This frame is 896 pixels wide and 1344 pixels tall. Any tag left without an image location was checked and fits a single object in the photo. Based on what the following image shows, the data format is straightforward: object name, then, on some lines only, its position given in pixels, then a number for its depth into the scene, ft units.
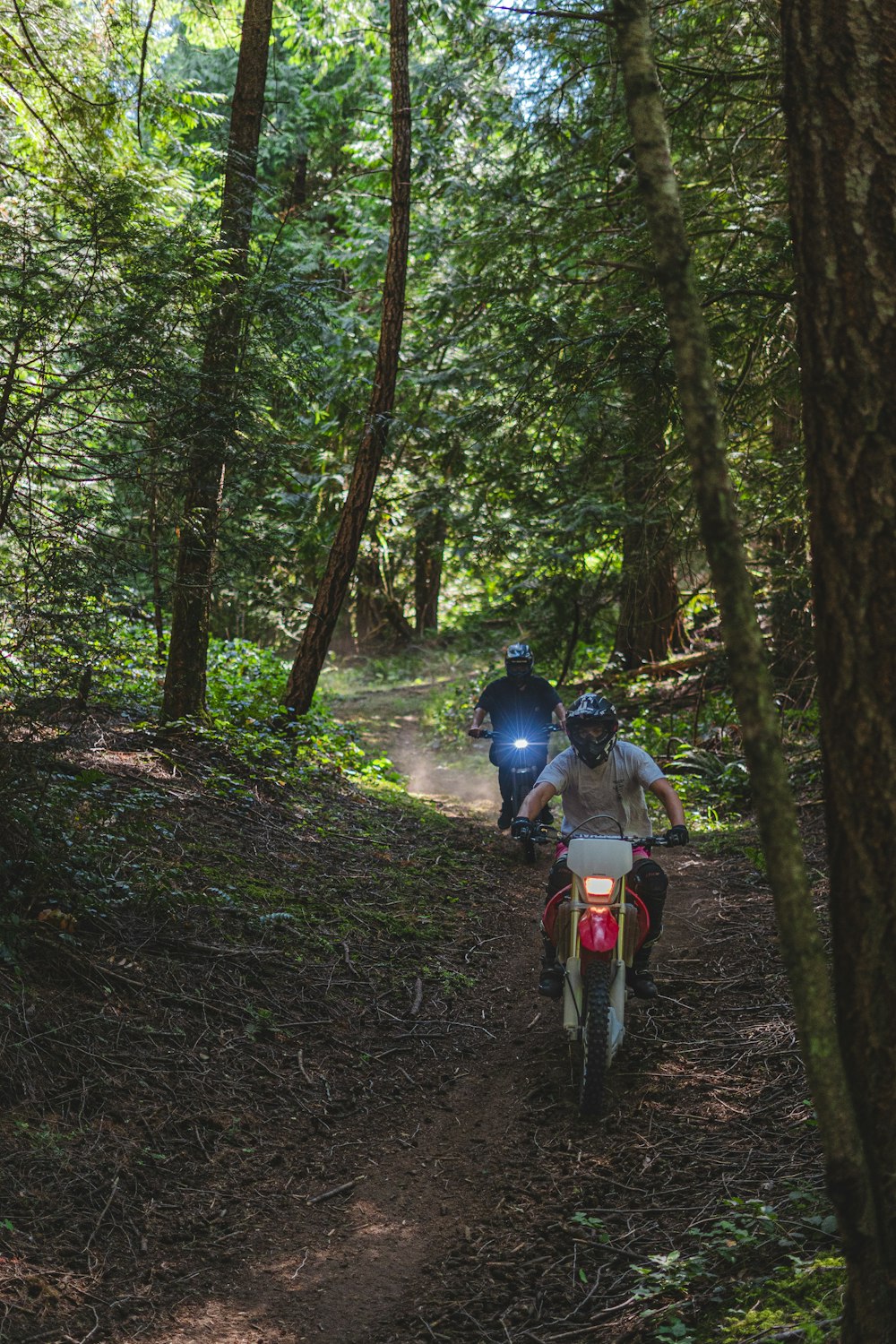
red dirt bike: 16.78
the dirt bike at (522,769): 34.45
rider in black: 35.68
